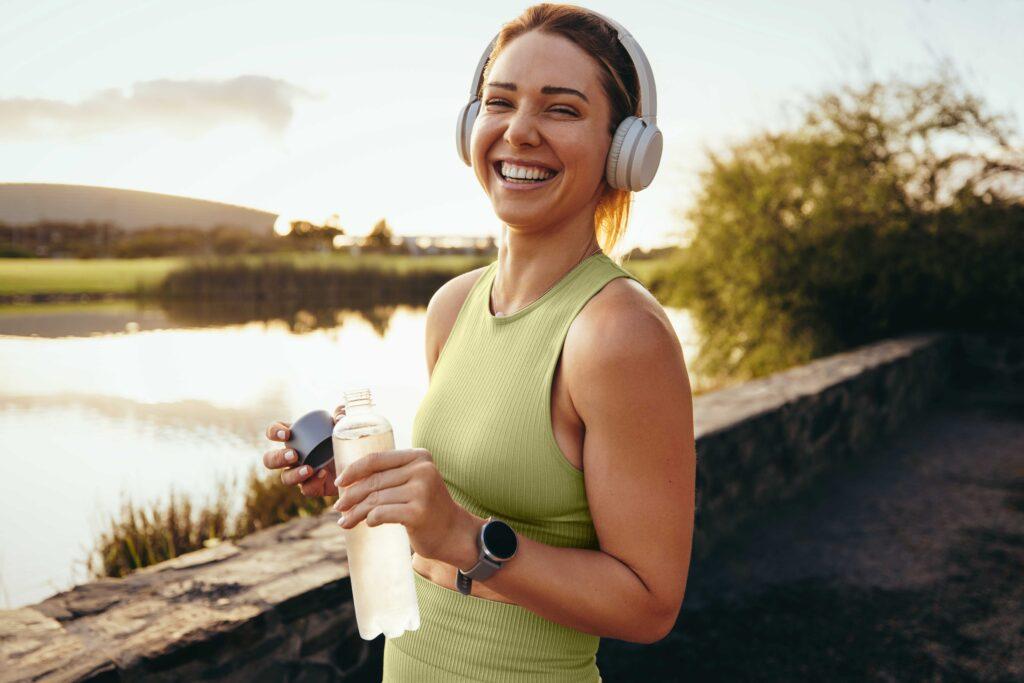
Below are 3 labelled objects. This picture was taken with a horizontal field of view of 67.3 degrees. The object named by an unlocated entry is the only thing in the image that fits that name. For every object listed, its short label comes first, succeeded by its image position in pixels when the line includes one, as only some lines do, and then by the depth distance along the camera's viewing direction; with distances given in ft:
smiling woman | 3.59
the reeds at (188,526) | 16.06
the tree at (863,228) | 33.58
